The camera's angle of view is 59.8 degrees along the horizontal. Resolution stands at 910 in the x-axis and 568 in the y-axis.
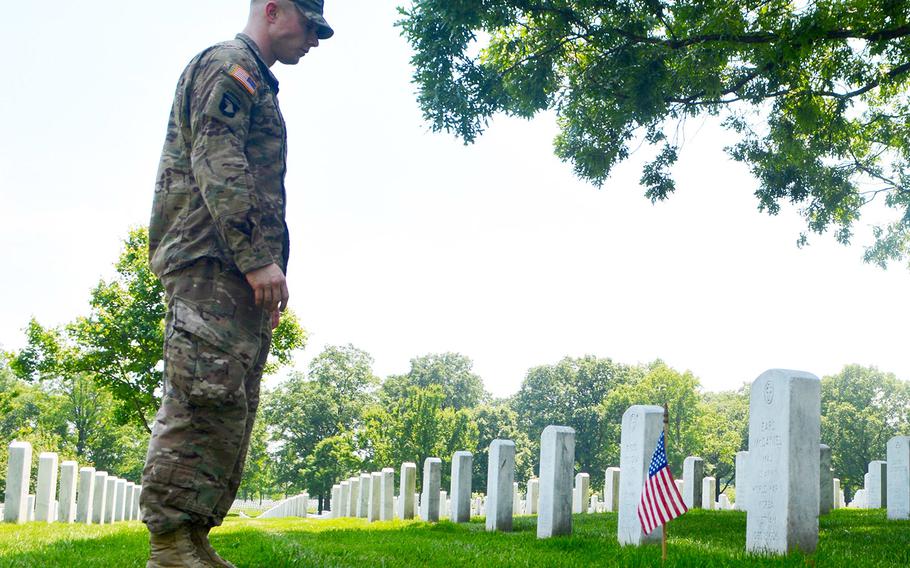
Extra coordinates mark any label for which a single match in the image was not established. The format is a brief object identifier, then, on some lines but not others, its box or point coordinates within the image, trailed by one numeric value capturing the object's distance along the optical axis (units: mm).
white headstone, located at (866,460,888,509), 19172
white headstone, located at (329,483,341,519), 31008
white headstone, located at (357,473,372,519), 24406
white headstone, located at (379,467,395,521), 21438
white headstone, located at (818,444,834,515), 15766
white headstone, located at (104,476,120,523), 20359
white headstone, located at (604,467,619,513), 22953
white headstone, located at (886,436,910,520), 14000
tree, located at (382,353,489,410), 79938
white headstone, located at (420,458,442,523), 18422
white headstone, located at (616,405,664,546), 8609
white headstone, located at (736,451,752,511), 17378
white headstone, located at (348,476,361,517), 26844
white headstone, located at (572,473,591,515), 23484
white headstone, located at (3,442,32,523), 12664
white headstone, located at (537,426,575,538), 9906
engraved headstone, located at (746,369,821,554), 7473
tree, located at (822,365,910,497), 58344
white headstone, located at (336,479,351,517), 29016
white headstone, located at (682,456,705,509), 18781
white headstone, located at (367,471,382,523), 21734
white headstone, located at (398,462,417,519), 20609
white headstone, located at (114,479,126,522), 22250
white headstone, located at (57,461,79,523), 15883
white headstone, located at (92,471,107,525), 18906
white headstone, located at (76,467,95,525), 17906
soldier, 3281
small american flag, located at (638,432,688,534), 6828
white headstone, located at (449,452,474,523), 14945
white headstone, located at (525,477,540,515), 26594
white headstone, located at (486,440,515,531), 11852
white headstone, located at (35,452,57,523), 14211
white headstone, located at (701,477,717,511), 23644
